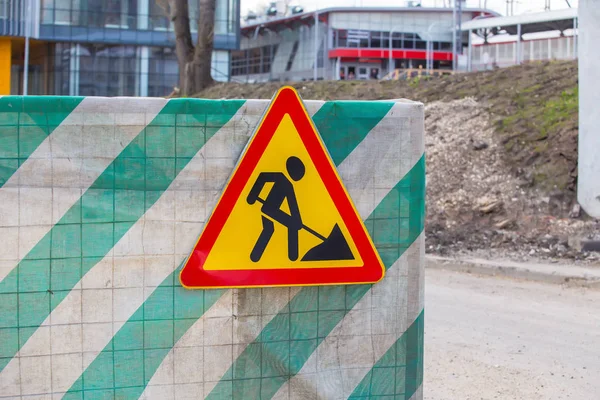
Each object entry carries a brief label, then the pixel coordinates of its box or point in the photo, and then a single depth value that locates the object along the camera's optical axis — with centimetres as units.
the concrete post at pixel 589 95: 1075
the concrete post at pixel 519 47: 4381
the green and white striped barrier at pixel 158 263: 304
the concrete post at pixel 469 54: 4034
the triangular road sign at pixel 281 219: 313
